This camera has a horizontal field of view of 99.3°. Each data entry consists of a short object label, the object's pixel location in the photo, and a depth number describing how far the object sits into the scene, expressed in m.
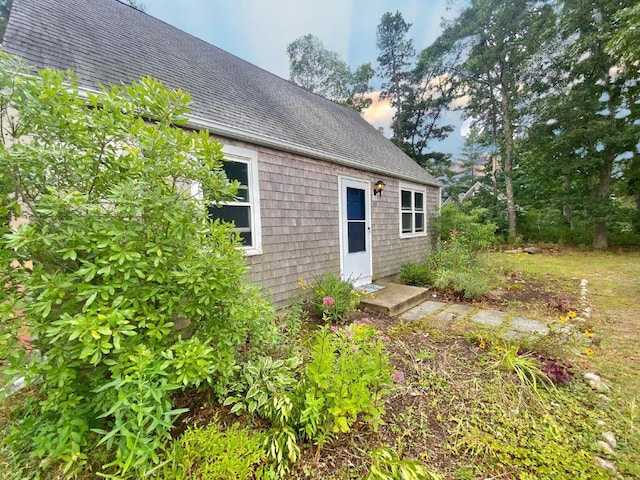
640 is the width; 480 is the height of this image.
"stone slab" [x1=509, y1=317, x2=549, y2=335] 3.53
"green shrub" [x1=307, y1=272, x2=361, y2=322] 3.92
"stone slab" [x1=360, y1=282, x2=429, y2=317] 4.33
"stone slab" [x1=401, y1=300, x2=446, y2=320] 4.21
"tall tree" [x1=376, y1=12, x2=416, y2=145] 16.05
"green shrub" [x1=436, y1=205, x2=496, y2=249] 7.51
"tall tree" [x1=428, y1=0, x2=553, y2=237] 10.92
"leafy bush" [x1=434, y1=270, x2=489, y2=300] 5.00
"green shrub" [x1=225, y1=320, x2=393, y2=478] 1.69
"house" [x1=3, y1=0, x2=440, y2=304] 3.39
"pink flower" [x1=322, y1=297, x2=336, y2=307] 3.09
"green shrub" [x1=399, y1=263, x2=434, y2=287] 5.97
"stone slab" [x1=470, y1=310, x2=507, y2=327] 3.85
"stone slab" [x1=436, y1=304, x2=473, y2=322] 4.09
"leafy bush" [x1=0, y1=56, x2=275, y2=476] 1.46
